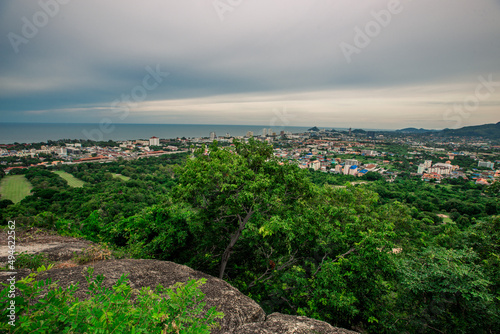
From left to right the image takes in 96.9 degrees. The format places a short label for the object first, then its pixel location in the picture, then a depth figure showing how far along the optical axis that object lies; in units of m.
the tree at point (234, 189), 5.82
